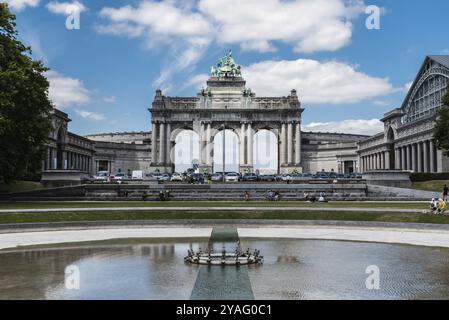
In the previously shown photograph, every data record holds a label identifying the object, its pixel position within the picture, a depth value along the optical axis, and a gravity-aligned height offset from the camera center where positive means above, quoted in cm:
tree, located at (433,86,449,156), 6912 +746
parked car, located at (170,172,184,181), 8538 +66
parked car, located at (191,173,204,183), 8116 +65
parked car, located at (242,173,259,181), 8569 +85
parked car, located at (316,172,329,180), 8600 +105
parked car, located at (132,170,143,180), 9425 +146
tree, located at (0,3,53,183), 5000 +802
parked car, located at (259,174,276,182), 8381 +68
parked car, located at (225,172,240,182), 8571 +85
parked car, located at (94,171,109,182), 7848 +44
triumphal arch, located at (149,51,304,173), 13988 +1640
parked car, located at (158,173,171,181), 8625 +87
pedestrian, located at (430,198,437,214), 3973 -185
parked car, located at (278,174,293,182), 7756 +49
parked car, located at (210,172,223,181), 8762 +87
